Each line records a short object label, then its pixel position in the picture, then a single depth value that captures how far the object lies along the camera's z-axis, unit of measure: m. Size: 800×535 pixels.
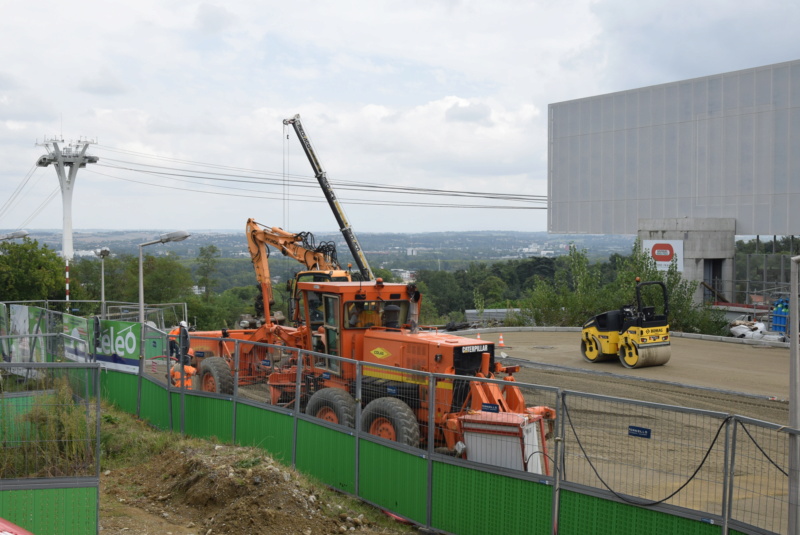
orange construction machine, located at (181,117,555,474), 9.95
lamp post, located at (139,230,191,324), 18.53
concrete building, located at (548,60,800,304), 44.25
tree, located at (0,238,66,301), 48.22
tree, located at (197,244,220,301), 104.69
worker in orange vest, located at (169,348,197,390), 14.26
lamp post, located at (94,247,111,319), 30.83
